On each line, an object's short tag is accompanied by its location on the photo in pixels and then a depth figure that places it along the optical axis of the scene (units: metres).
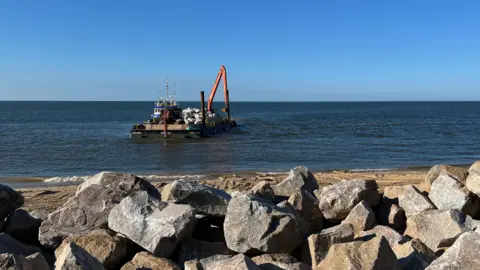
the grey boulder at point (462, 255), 3.50
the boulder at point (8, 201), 5.47
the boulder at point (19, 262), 3.64
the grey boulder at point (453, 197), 5.57
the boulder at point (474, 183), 5.48
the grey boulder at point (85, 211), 5.11
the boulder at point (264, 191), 6.12
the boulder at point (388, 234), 4.73
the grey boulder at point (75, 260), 3.59
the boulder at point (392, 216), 5.75
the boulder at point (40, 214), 5.85
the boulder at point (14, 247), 4.59
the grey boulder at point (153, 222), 4.43
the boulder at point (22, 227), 5.31
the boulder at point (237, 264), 3.63
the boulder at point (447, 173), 6.30
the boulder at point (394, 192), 6.37
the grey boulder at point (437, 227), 4.77
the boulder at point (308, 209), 5.64
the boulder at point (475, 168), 5.68
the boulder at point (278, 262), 4.11
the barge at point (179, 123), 37.72
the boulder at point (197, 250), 4.56
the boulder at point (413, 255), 4.21
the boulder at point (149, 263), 4.24
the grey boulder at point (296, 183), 7.06
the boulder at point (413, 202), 5.68
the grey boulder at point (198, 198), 5.11
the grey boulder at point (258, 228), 4.38
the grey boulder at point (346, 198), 5.82
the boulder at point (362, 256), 3.76
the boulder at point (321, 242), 4.46
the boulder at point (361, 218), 5.30
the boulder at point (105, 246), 4.42
